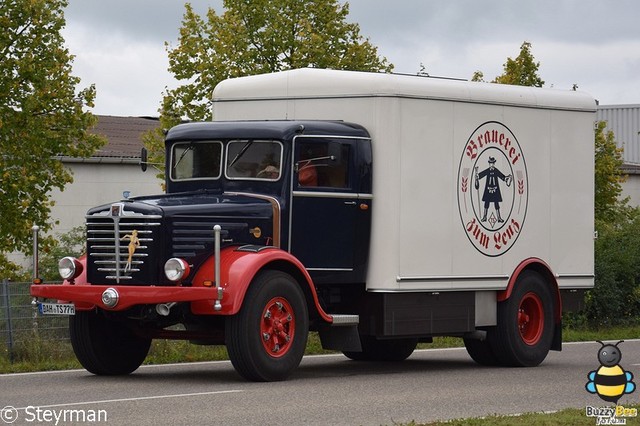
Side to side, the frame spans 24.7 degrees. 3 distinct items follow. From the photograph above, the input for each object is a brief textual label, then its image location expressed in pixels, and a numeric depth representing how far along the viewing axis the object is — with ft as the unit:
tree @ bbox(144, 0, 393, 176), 103.71
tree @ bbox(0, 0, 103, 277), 101.55
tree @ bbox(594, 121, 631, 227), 131.13
